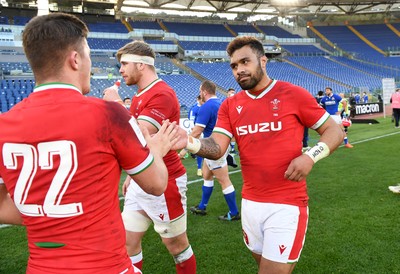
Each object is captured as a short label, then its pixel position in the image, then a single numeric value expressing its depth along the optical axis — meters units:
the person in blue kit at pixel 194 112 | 12.24
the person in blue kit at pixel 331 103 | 13.12
